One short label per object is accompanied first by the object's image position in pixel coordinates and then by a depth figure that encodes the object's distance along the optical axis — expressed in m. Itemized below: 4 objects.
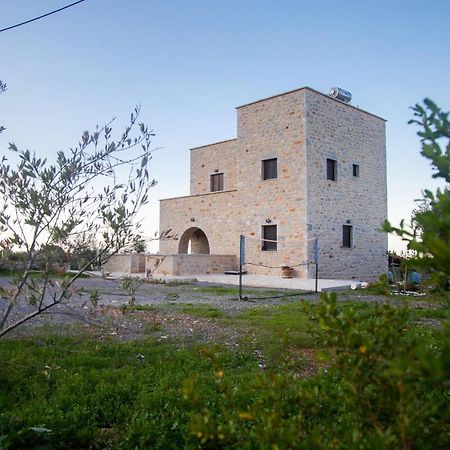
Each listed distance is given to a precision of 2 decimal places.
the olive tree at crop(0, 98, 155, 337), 2.78
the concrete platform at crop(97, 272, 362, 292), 13.65
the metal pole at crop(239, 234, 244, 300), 11.74
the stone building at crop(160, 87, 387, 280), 17.48
